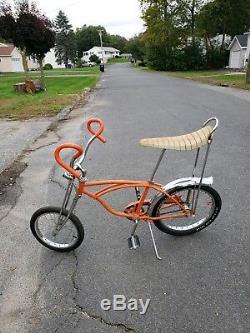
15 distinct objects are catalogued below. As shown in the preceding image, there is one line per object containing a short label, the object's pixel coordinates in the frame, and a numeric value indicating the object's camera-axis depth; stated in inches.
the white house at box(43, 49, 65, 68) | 3198.8
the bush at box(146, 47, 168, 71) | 1610.5
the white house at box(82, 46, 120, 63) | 4097.0
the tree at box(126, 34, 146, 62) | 2553.9
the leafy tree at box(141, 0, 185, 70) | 1503.4
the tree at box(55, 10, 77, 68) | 3112.7
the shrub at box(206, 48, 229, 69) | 1600.6
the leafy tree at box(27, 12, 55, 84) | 714.9
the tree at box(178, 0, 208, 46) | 1517.0
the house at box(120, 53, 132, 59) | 4962.8
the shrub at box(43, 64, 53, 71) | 2382.6
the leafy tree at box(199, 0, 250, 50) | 1477.6
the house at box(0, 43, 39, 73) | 2431.8
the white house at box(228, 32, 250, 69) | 1497.3
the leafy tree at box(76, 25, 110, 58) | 4539.9
